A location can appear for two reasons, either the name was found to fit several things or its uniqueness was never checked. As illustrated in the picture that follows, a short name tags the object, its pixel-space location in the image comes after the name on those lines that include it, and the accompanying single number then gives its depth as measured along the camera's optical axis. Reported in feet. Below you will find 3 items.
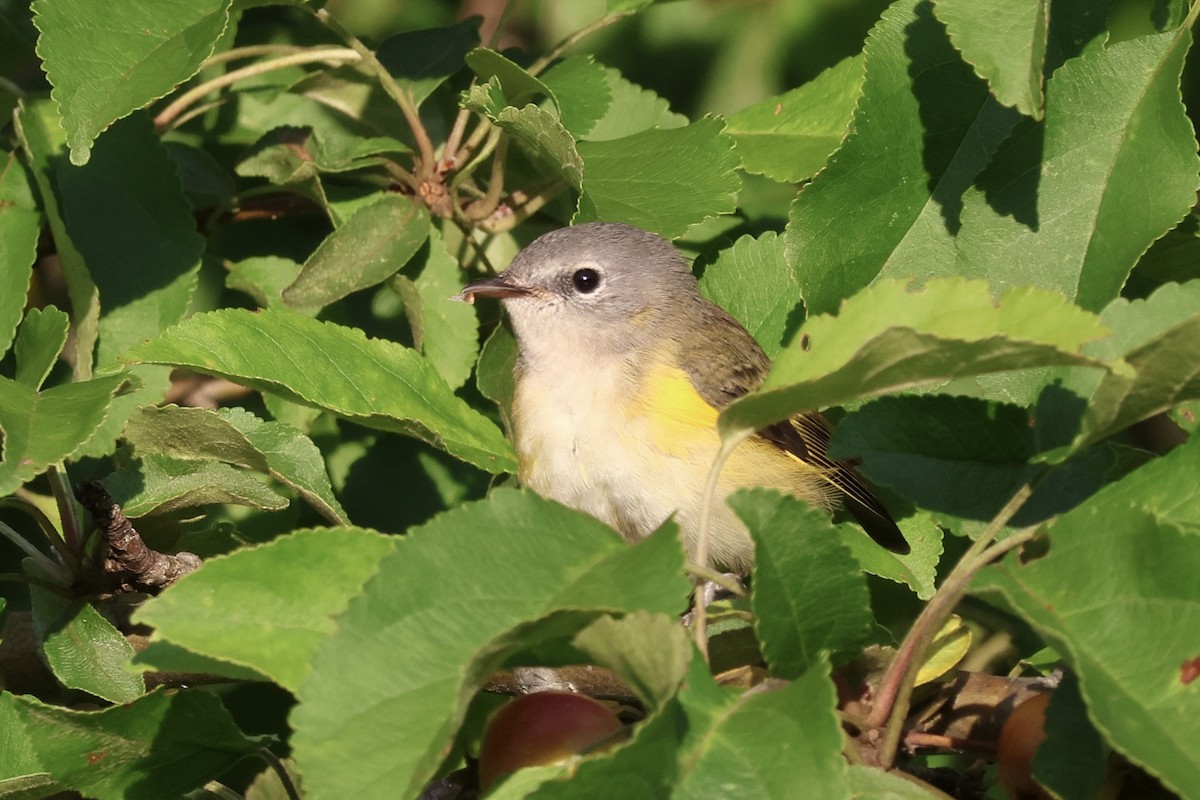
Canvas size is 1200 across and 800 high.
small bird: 20.71
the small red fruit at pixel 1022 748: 12.85
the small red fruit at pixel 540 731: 13.00
